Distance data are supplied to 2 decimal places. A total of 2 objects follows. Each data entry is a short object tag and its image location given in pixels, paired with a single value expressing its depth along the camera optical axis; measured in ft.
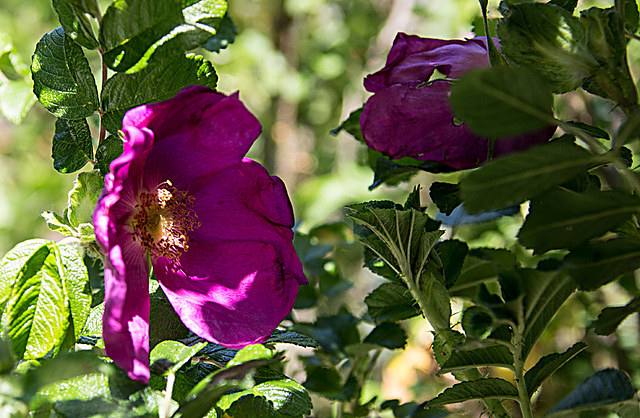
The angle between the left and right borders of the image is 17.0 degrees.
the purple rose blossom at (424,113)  2.05
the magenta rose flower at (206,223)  1.98
